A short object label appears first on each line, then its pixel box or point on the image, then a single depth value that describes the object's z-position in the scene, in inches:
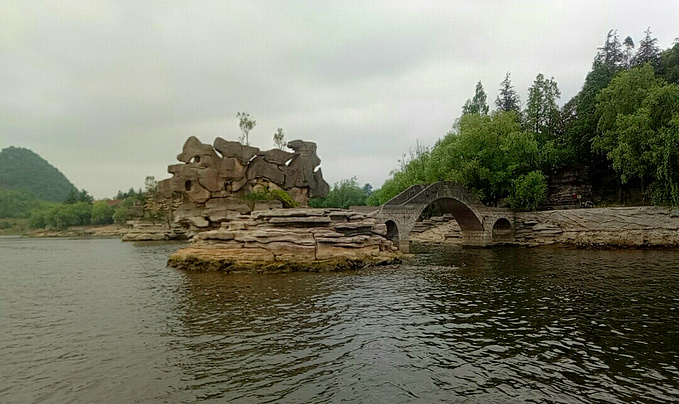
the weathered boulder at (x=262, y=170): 2213.3
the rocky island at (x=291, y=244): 1021.8
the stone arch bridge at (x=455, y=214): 1434.5
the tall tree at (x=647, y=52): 2018.9
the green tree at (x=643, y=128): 1402.6
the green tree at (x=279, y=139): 2433.6
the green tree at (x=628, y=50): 2240.2
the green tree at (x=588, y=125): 1884.8
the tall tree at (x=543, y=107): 2244.1
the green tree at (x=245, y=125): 2417.6
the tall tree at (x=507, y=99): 2736.7
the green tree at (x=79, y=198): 5342.5
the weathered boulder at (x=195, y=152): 2101.4
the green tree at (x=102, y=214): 4692.4
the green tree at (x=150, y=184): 3575.3
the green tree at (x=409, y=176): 2377.0
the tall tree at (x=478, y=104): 2662.4
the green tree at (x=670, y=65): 1822.1
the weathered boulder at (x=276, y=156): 2229.3
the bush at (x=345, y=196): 3793.8
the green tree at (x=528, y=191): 1788.9
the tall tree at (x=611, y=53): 2252.7
